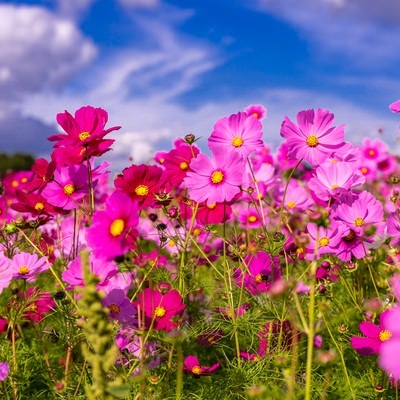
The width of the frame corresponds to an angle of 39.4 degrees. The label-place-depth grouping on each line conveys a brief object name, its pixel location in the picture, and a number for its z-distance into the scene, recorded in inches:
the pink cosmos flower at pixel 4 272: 53.6
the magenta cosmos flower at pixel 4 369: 55.1
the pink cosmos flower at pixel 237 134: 64.1
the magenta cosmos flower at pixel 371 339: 57.7
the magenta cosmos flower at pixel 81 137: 57.0
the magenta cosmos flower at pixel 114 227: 44.3
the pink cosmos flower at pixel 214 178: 60.6
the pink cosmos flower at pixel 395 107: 55.0
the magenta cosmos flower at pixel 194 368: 65.9
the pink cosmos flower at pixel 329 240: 62.3
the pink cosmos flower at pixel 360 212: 64.2
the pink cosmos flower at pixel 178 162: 66.5
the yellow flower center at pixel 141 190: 57.9
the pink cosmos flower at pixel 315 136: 65.6
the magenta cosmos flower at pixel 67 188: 63.2
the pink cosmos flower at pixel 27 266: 64.7
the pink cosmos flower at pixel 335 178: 67.3
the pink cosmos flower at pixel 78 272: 53.1
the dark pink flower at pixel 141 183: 57.2
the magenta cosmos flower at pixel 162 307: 55.5
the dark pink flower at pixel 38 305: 69.7
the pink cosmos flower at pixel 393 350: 23.9
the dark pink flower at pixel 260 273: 66.7
